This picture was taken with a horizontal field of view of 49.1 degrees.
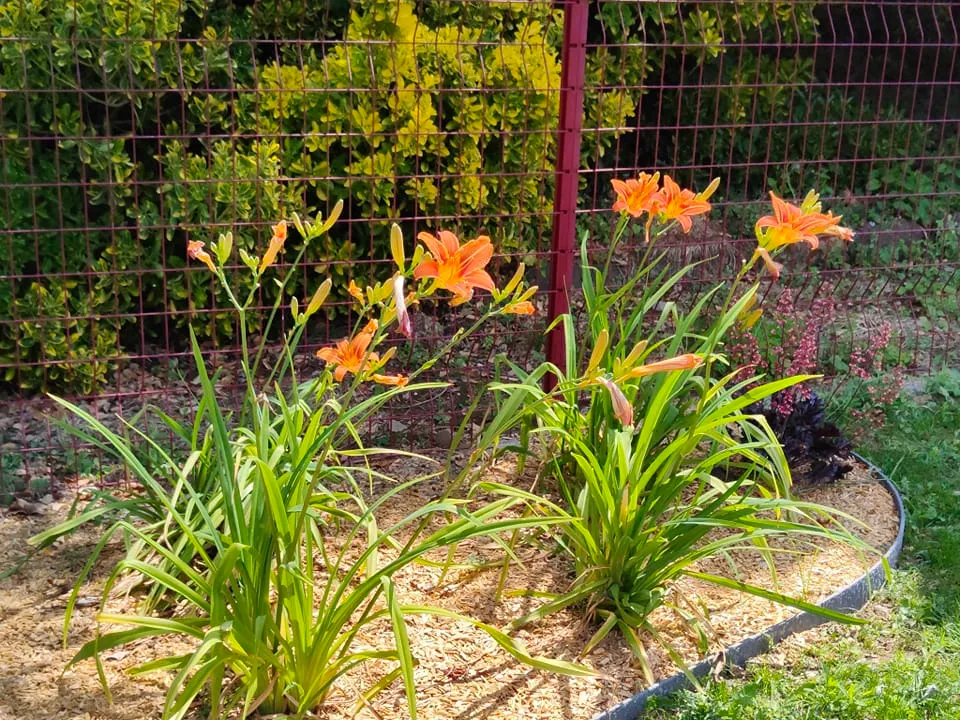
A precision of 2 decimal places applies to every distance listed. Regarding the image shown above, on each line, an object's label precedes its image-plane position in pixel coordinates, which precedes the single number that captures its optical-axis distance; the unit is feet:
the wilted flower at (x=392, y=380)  7.75
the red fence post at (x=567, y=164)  11.89
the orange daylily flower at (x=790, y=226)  8.58
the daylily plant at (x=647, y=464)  8.93
